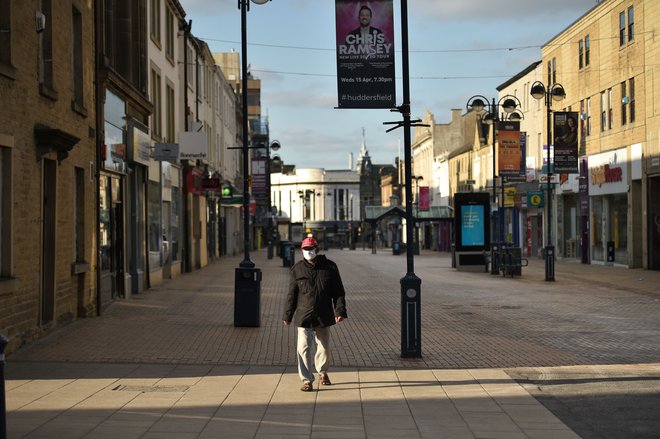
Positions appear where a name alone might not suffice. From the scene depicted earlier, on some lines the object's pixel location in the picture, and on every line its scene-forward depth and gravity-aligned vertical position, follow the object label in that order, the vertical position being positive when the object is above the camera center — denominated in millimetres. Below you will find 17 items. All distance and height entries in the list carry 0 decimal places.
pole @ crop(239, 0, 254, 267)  16859 +1786
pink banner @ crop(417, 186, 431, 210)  82812 +2330
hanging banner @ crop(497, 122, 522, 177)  38531 +3155
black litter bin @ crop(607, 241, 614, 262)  40531 -1357
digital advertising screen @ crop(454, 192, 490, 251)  38281 +44
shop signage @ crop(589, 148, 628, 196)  38750 +2163
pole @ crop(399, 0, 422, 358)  12273 -805
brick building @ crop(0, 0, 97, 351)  12883 +1031
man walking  10125 -925
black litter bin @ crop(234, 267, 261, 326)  16438 -1301
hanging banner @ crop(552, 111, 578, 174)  32094 +2817
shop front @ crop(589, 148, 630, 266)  38938 +659
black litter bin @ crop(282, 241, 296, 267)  40438 -1283
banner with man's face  12805 +2449
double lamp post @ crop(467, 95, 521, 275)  33494 +4325
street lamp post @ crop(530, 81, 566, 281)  30047 +2315
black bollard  5961 -1113
